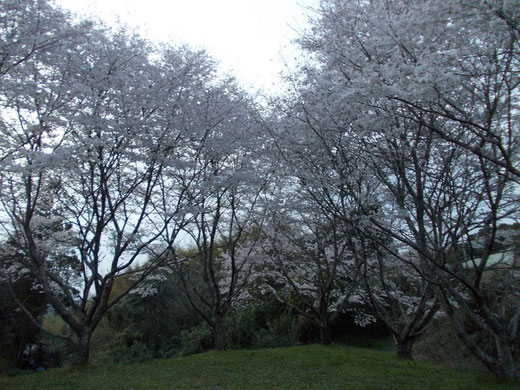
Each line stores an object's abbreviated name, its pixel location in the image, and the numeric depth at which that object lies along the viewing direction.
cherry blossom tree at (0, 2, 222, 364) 6.35
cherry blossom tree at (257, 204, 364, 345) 10.27
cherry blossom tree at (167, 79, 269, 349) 9.11
